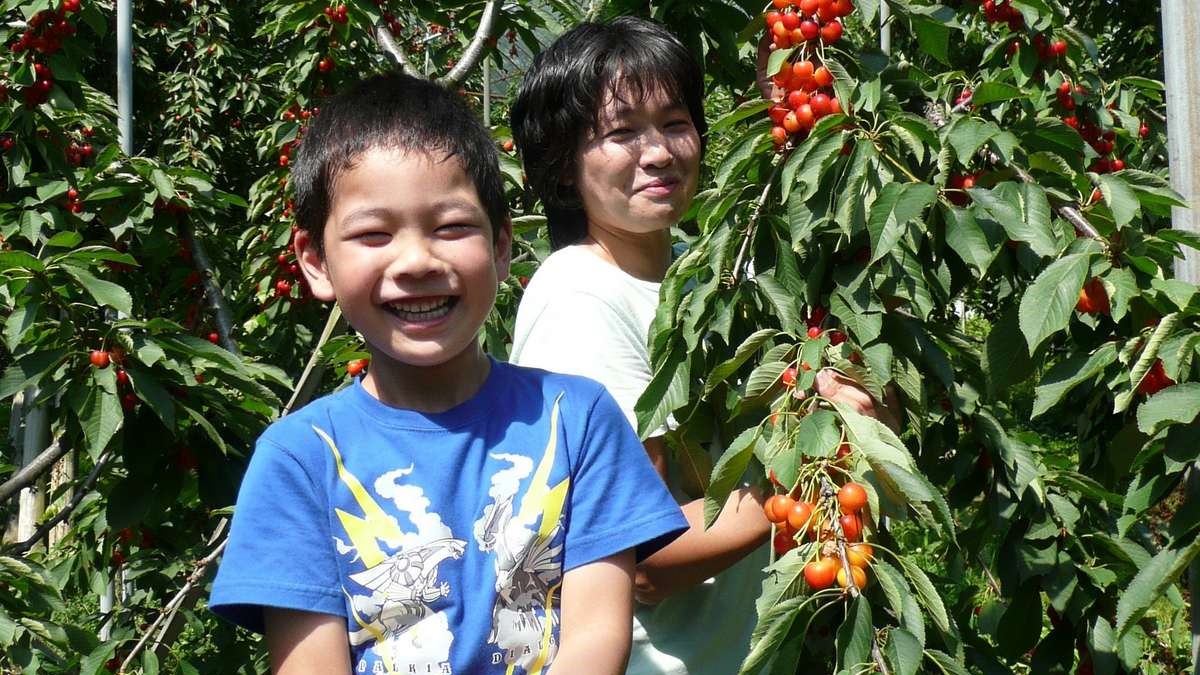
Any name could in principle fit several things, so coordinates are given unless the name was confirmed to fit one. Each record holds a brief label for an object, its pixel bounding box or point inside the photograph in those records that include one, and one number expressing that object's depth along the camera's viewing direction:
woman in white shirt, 1.55
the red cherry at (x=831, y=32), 1.66
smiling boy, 1.19
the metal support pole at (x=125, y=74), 3.14
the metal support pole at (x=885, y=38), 2.39
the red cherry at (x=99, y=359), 2.17
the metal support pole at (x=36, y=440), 4.07
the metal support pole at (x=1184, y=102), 1.52
